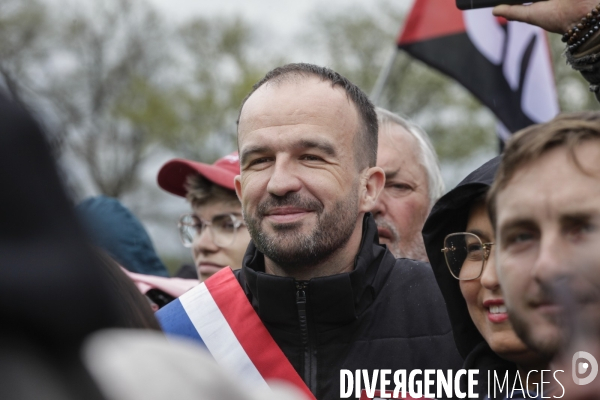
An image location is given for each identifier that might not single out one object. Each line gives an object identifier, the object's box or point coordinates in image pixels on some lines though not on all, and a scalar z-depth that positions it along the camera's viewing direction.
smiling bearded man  2.68
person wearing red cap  4.24
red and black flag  5.67
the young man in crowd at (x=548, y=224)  1.23
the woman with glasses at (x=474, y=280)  2.19
